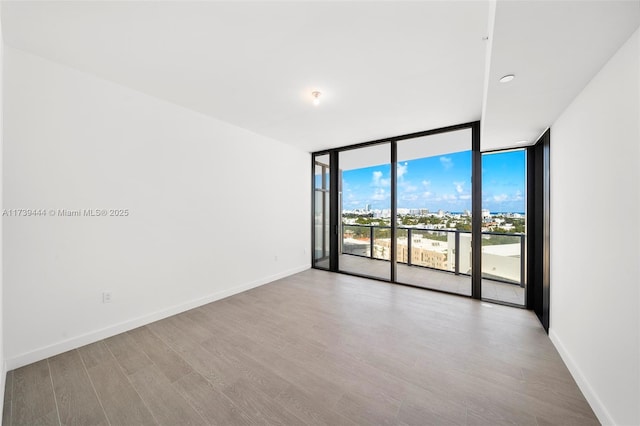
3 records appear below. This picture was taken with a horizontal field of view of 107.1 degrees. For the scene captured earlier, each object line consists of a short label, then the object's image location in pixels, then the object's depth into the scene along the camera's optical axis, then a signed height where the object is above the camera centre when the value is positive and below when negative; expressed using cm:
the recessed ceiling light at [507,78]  162 +94
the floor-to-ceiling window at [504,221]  340 -13
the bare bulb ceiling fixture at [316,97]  267 +134
